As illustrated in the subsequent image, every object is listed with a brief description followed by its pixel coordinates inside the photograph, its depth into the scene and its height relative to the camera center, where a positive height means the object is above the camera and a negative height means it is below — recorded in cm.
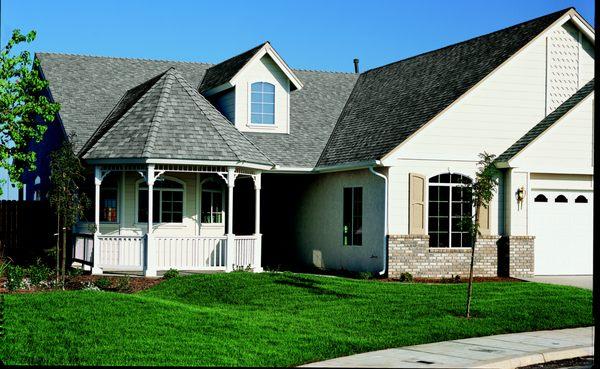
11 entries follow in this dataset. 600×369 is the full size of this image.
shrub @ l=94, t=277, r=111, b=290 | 1862 -168
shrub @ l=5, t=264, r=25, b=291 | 1689 -147
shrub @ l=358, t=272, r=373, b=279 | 2158 -169
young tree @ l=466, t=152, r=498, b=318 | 1480 +34
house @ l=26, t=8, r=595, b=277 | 2183 +123
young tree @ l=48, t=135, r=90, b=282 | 1803 +56
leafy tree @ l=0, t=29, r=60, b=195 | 2317 +283
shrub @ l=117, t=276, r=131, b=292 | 1814 -167
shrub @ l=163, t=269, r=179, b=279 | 2034 -158
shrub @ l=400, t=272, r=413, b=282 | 2116 -171
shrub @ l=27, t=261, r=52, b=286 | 1792 -147
